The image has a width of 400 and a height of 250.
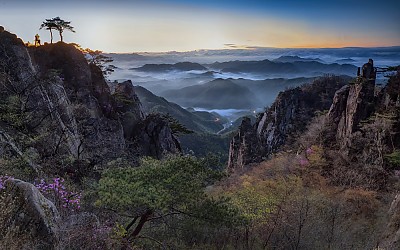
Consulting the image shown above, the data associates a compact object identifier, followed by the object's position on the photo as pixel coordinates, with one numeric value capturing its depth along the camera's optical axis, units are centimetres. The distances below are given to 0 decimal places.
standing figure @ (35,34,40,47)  2954
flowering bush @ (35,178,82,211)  932
